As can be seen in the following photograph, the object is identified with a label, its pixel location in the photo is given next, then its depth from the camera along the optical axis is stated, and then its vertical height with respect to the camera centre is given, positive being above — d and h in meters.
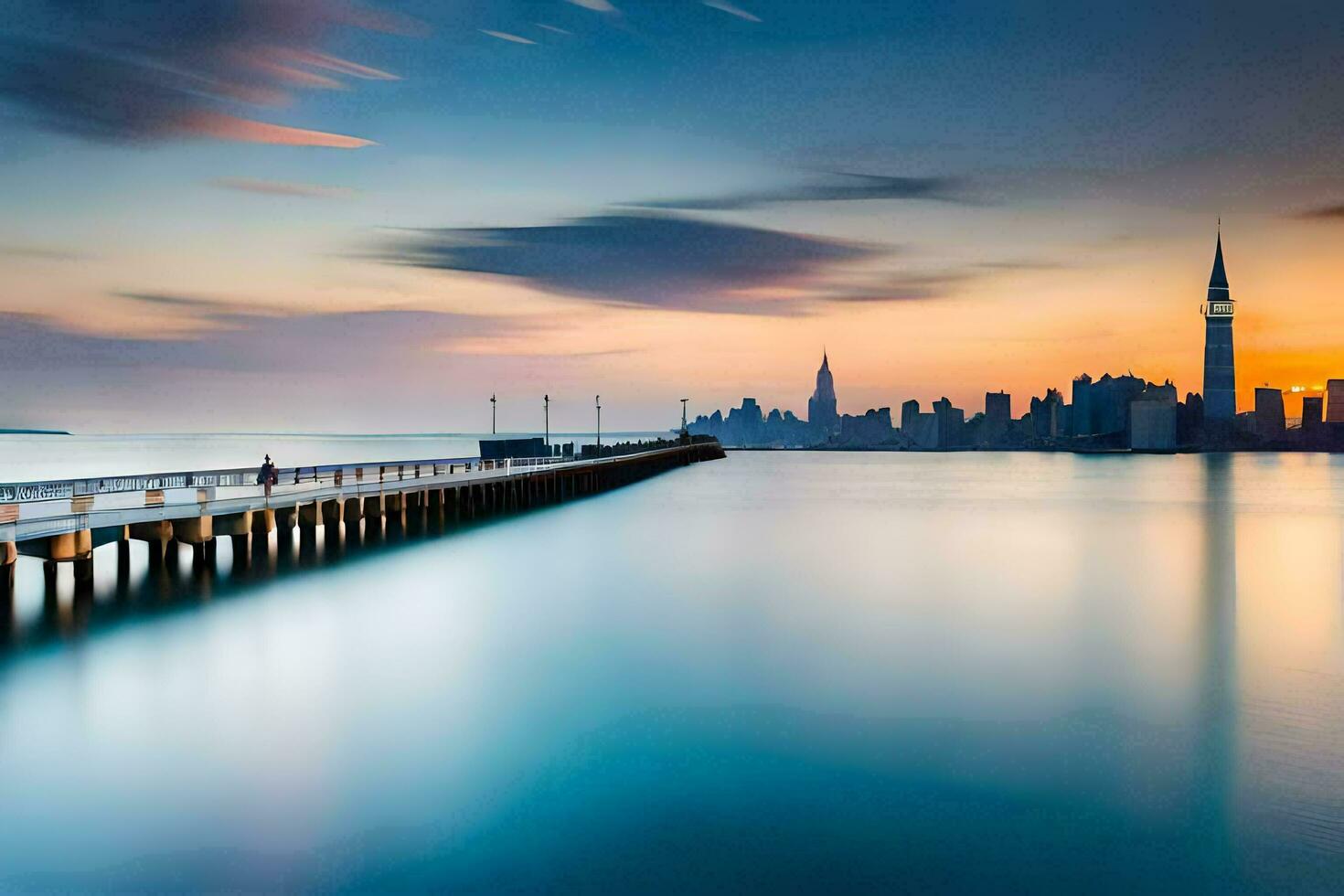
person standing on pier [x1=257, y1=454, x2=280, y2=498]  33.16 -1.48
